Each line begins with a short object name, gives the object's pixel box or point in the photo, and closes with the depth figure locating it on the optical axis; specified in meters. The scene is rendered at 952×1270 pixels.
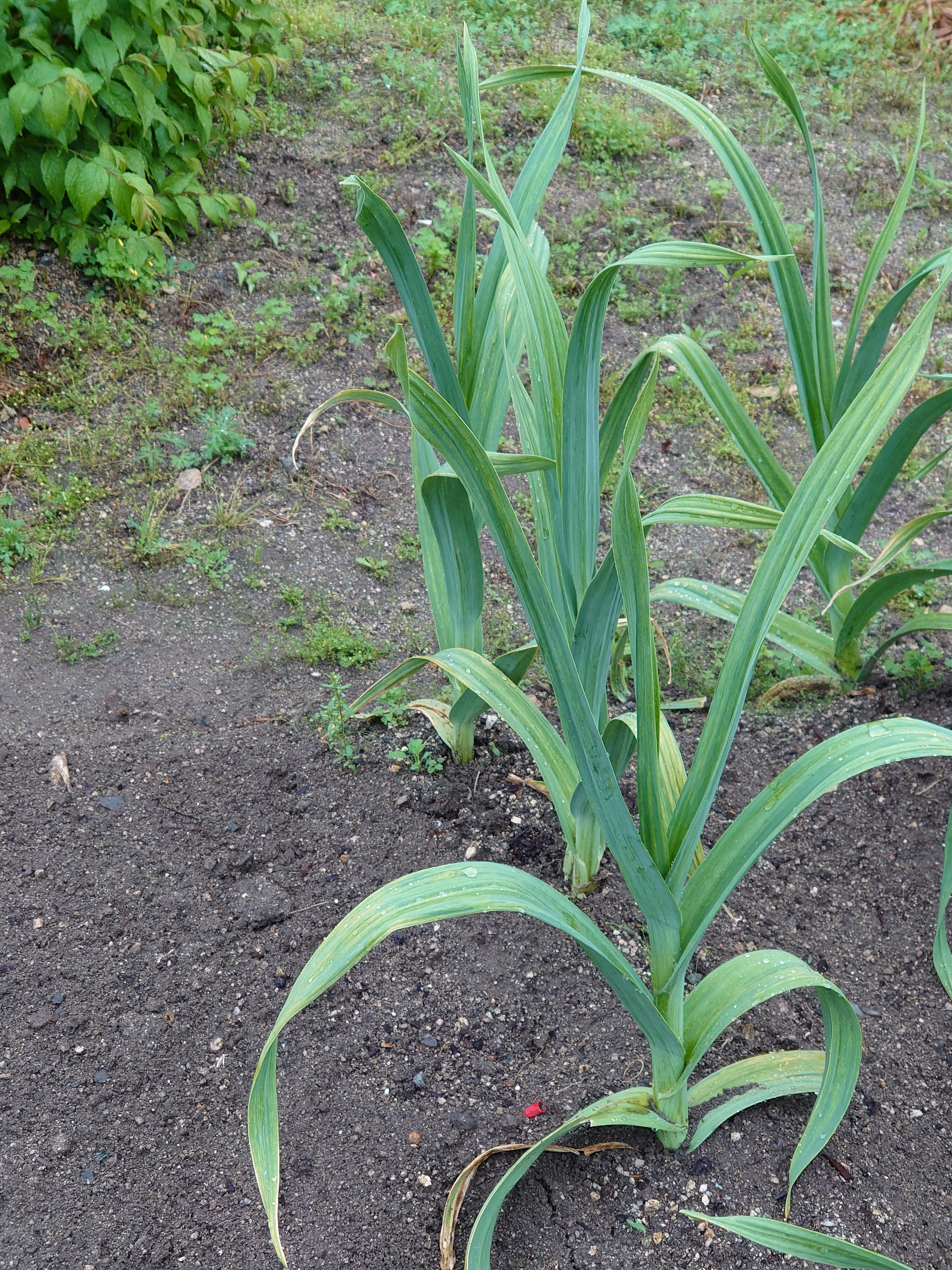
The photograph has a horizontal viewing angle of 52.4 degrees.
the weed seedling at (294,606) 2.38
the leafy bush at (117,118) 2.70
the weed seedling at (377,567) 2.53
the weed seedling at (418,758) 2.00
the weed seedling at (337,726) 2.03
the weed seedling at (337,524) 2.64
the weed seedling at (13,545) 2.43
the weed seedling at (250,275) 3.24
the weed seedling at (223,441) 2.74
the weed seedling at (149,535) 2.50
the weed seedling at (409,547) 2.60
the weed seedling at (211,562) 2.48
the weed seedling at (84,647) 2.24
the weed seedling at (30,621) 2.28
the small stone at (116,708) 2.12
